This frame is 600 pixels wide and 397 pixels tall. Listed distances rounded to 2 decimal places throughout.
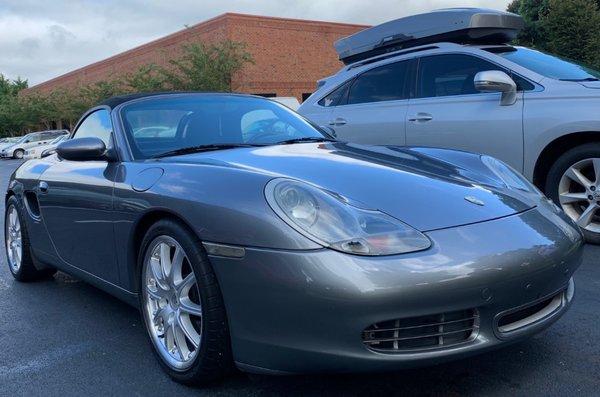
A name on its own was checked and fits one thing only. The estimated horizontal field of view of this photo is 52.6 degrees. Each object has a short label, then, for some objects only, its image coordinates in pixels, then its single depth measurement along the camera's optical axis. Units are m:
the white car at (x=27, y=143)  37.28
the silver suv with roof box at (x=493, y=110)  4.93
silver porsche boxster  2.24
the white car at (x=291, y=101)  16.33
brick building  28.33
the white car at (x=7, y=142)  39.12
